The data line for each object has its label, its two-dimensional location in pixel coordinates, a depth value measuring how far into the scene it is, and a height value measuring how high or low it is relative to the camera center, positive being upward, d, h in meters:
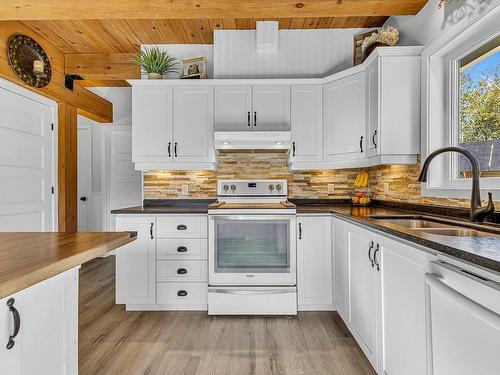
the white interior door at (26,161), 2.82 +0.29
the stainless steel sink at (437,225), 1.37 -0.23
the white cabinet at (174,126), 2.88 +0.61
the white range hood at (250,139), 2.69 +0.45
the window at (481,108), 1.67 +0.49
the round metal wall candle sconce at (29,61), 2.87 +1.34
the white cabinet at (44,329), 0.78 -0.45
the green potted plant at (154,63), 2.95 +1.29
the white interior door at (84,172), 4.66 +0.25
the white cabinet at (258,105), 2.87 +0.81
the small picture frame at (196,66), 3.07 +1.30
